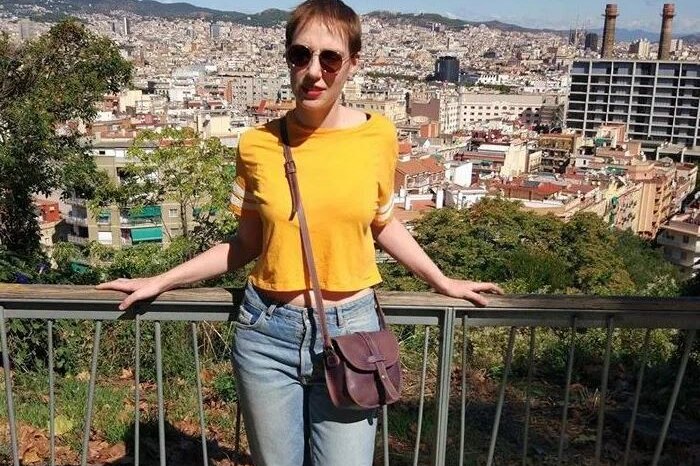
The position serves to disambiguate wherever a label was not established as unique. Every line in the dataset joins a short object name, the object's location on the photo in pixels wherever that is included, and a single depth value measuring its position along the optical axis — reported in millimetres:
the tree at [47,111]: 8805
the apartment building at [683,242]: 40344
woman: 1745
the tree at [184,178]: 8695
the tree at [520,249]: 14078
